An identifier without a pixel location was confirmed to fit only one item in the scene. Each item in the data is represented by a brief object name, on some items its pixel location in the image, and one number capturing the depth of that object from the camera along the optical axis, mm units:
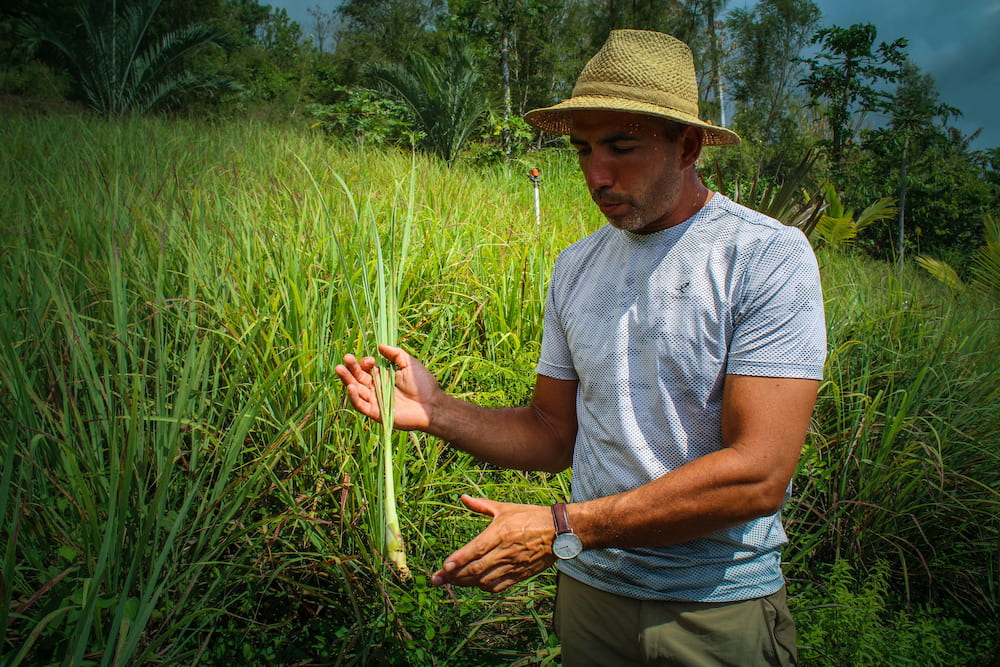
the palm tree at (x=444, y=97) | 10094
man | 1188
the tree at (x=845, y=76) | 13289
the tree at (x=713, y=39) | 26156
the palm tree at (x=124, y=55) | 10961
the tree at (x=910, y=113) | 12445
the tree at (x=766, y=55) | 27547
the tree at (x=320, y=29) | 31525
